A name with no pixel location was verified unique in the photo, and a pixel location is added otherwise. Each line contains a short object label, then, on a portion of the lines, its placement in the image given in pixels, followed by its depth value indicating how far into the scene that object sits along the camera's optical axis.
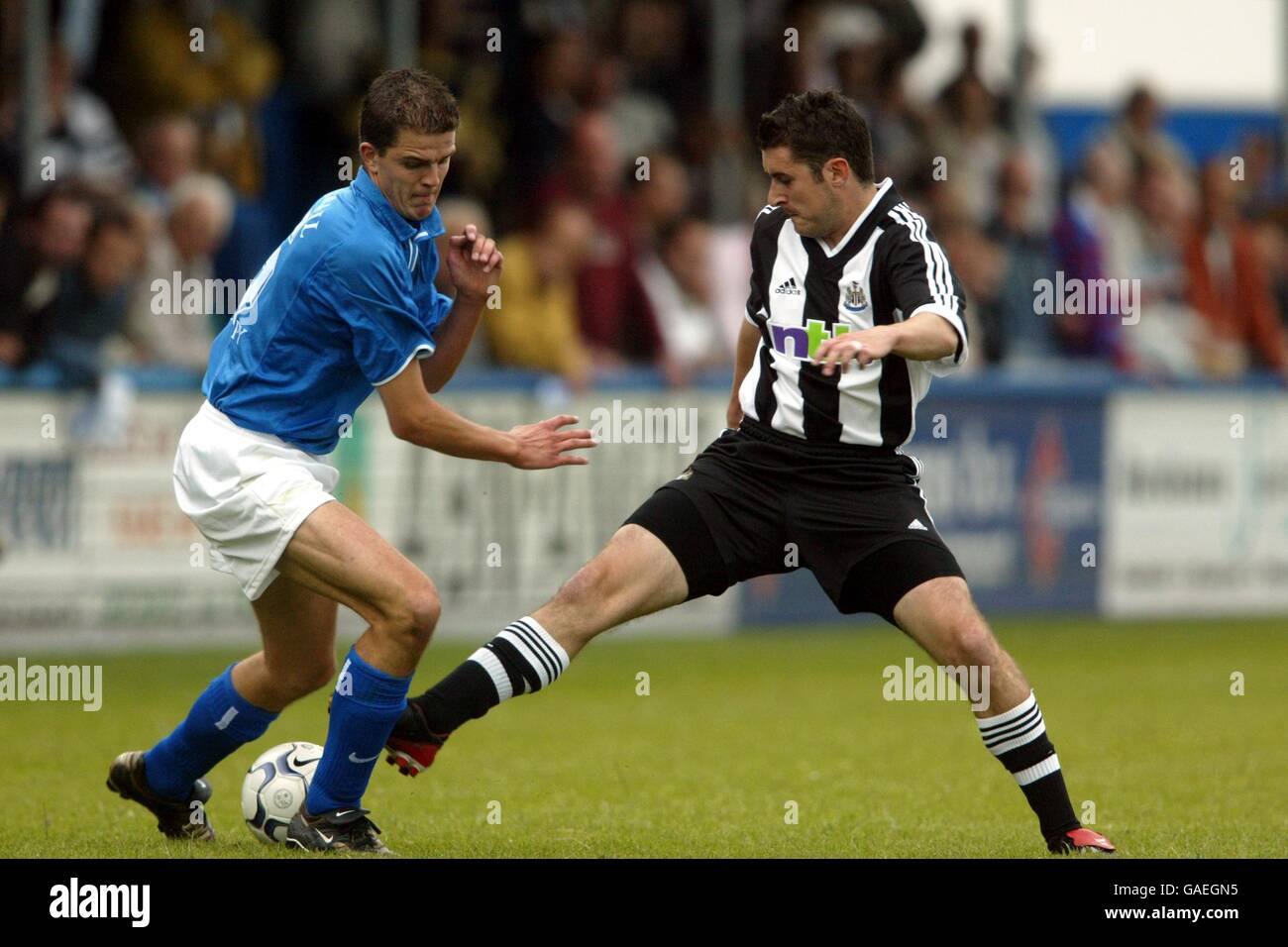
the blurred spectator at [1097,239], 15.36
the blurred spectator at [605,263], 13.88
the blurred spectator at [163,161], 12.54
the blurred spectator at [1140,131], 16.58
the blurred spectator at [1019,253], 15.30
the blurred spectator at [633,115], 14.94
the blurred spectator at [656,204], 14.20
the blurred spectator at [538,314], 13.19
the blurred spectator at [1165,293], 15.74
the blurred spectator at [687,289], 14.02
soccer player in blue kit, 6.05
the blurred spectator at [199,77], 13.25
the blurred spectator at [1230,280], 16.41
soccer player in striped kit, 6.23
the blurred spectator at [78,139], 12.56
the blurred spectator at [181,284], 12.24
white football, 6.44
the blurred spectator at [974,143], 16.06
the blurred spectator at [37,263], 11.67
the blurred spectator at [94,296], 11.73
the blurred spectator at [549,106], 14.44
